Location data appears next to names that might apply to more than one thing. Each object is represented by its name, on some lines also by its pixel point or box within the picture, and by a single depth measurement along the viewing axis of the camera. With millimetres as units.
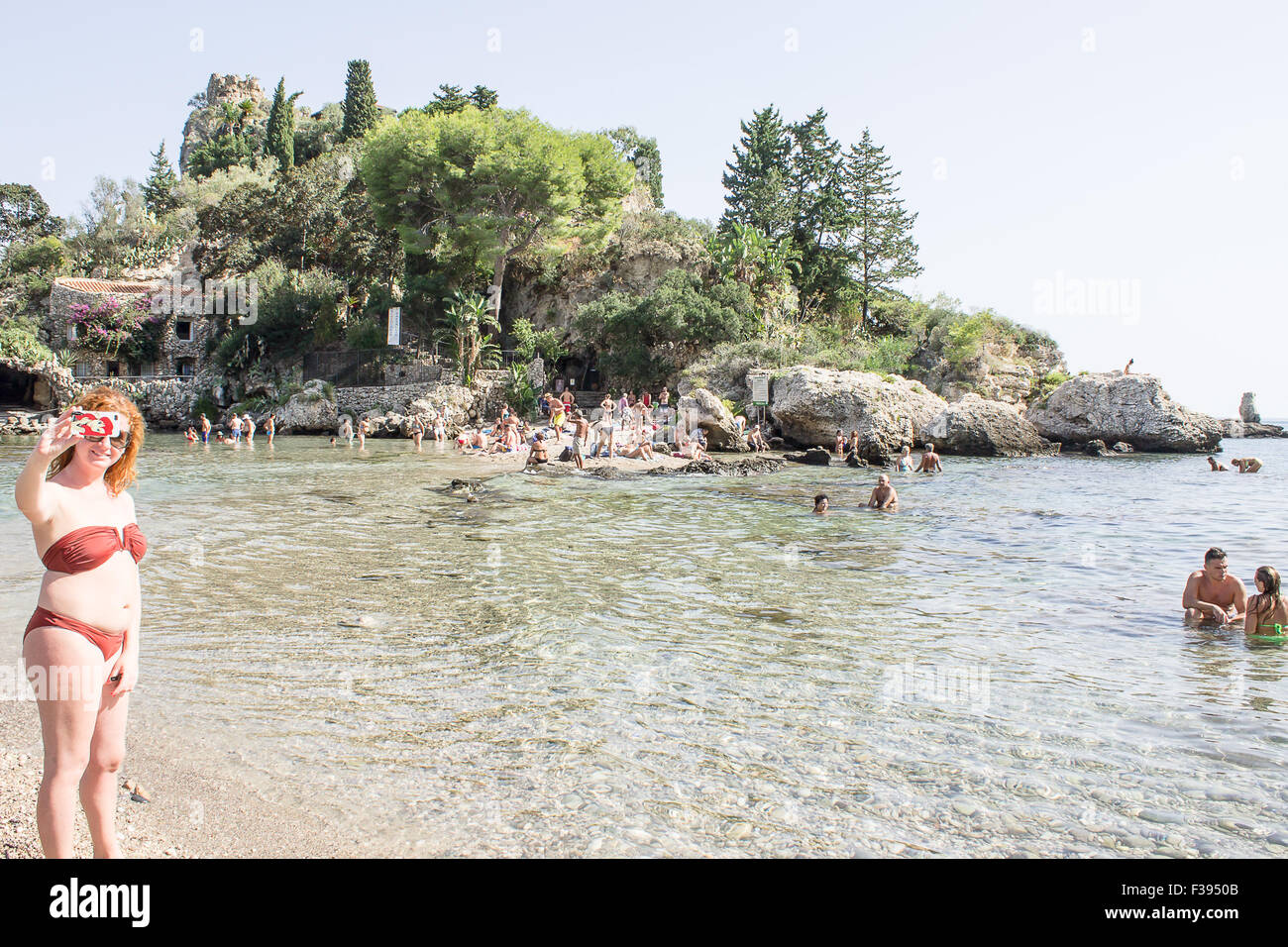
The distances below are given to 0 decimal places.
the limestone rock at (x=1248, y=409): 61750
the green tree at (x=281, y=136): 60938
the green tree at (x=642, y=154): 63469
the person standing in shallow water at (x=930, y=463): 24828
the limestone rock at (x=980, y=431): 32031
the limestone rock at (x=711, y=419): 30500
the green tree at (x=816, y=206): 47812
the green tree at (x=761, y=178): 48500
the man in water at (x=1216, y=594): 8102
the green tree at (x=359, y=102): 60594
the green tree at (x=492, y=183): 38906
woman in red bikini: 2895
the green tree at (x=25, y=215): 55906
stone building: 44656
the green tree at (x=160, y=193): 60375
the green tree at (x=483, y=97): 54438
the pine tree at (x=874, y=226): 48750
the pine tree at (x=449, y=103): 51469
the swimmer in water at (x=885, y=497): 16641
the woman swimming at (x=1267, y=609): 7499
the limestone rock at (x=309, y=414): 39750
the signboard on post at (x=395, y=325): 40688
